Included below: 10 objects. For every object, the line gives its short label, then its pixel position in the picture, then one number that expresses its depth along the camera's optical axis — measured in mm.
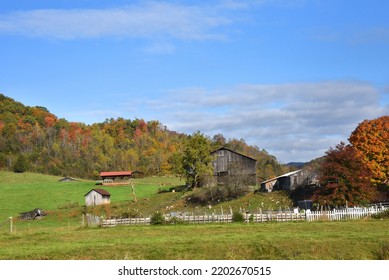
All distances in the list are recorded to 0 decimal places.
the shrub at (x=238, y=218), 39750
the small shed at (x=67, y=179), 116288
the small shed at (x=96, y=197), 76312
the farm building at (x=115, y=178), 101181
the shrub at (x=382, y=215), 36531
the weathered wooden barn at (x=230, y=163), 82125
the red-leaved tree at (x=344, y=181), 42656
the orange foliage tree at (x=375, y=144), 55719
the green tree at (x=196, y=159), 79812
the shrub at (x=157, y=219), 40781
